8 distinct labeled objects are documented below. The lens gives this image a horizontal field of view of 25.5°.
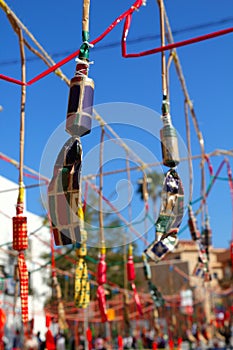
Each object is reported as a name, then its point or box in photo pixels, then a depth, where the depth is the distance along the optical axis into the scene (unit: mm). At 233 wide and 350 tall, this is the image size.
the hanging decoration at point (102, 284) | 3422
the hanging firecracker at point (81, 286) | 3006
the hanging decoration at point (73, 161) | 1412
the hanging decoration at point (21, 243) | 2092
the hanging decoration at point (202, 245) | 3766
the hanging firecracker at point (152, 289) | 4301
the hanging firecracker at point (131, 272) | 4141
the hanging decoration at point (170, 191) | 1881
